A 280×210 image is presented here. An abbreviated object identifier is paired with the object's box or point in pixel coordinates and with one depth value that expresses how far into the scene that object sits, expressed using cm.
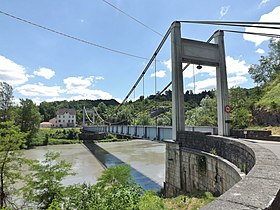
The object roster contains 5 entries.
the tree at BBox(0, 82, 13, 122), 3581
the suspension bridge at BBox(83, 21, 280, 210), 491
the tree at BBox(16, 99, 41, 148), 3784
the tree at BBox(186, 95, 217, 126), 1926
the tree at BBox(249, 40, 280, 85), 2588
